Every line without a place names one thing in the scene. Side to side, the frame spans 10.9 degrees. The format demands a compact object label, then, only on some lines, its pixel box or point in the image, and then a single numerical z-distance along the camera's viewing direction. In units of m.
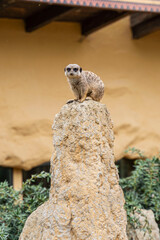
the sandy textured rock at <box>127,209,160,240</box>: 8.08
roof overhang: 8.77
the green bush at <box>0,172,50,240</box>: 7.81
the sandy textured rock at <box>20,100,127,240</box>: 5.86
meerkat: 6.97
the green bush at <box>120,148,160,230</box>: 8.87
